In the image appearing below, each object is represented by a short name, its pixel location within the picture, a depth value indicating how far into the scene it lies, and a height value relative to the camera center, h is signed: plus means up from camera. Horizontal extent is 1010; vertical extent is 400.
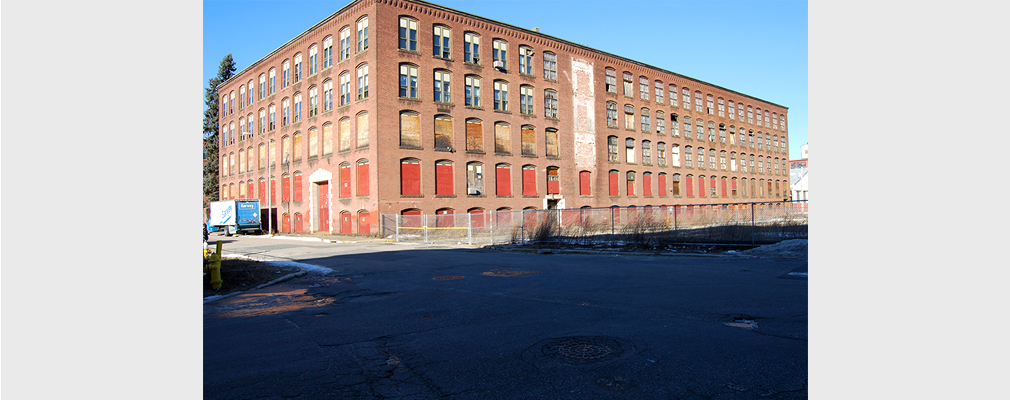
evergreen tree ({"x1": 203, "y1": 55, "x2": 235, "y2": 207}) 67.00 +9.90
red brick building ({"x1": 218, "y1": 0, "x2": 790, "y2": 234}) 35.12 +6.38
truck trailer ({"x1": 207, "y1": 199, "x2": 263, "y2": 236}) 40.50 -0.66
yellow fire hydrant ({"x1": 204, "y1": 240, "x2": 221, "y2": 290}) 10.76 -1.26
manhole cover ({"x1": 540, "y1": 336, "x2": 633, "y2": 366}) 4.99 -1.46
